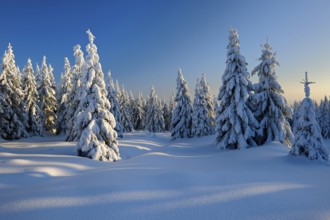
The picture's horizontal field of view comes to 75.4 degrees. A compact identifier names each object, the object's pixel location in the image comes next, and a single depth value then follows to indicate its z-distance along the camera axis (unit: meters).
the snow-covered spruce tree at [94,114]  16.44
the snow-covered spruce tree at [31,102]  36.84
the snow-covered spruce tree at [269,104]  20.41
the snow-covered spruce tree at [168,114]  74.68
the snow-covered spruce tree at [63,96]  39.12
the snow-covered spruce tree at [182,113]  39.12
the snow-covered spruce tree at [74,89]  27.20
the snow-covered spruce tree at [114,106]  37.85
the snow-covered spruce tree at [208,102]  40.66
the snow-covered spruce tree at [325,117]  60.06
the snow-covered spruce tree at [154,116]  58.79
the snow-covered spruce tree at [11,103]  30.24
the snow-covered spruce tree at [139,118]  70.34
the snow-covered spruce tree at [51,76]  44.94
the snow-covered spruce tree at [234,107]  19.89
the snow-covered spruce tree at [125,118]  54.14
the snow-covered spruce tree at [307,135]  11.10
